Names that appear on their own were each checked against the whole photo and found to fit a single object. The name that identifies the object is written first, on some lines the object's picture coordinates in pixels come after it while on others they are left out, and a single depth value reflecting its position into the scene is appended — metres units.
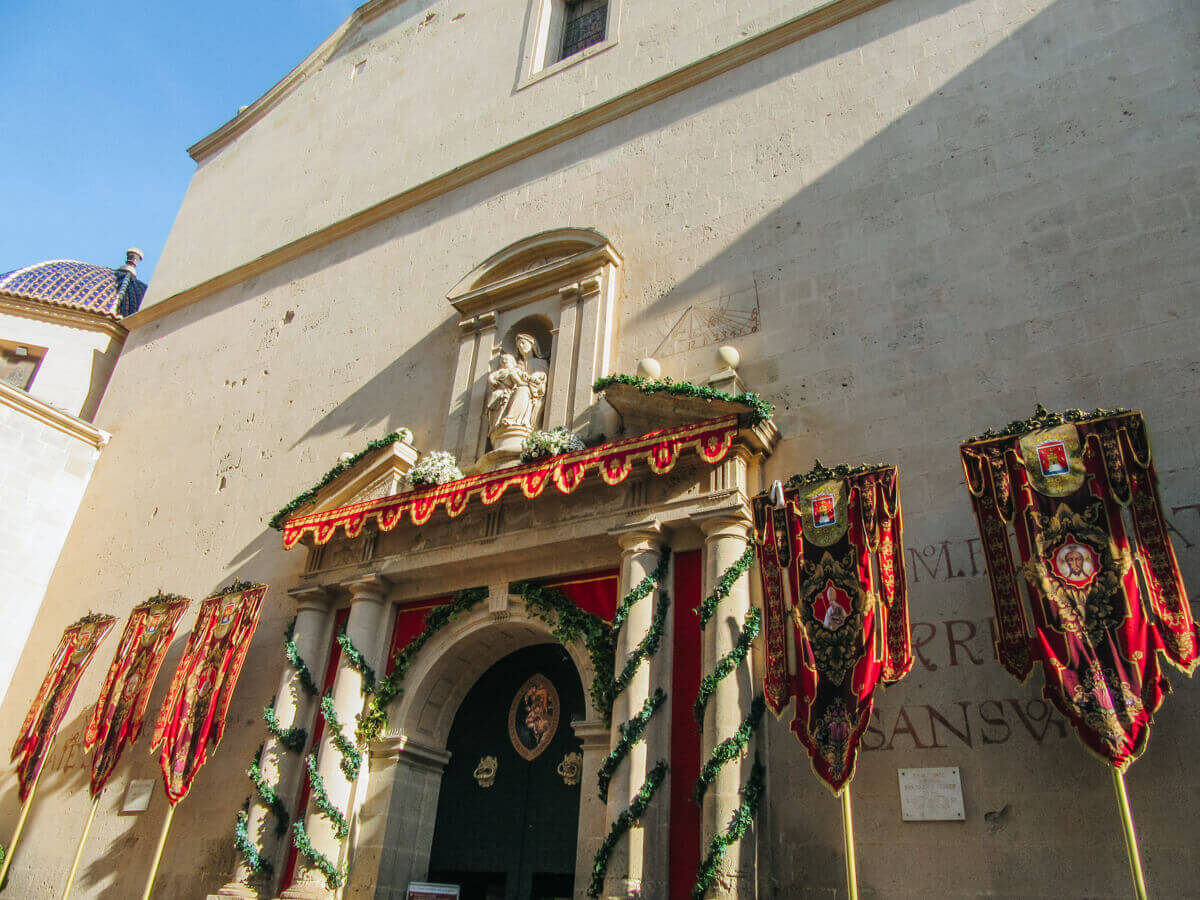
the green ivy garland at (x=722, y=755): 7.45
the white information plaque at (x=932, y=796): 6.88
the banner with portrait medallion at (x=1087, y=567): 6.05
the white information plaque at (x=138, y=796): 11.05
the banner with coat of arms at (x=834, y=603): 6.90
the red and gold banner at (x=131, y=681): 11.10
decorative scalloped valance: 8.75
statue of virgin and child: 10.65
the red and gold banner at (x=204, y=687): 10.38
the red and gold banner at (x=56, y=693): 11.59
